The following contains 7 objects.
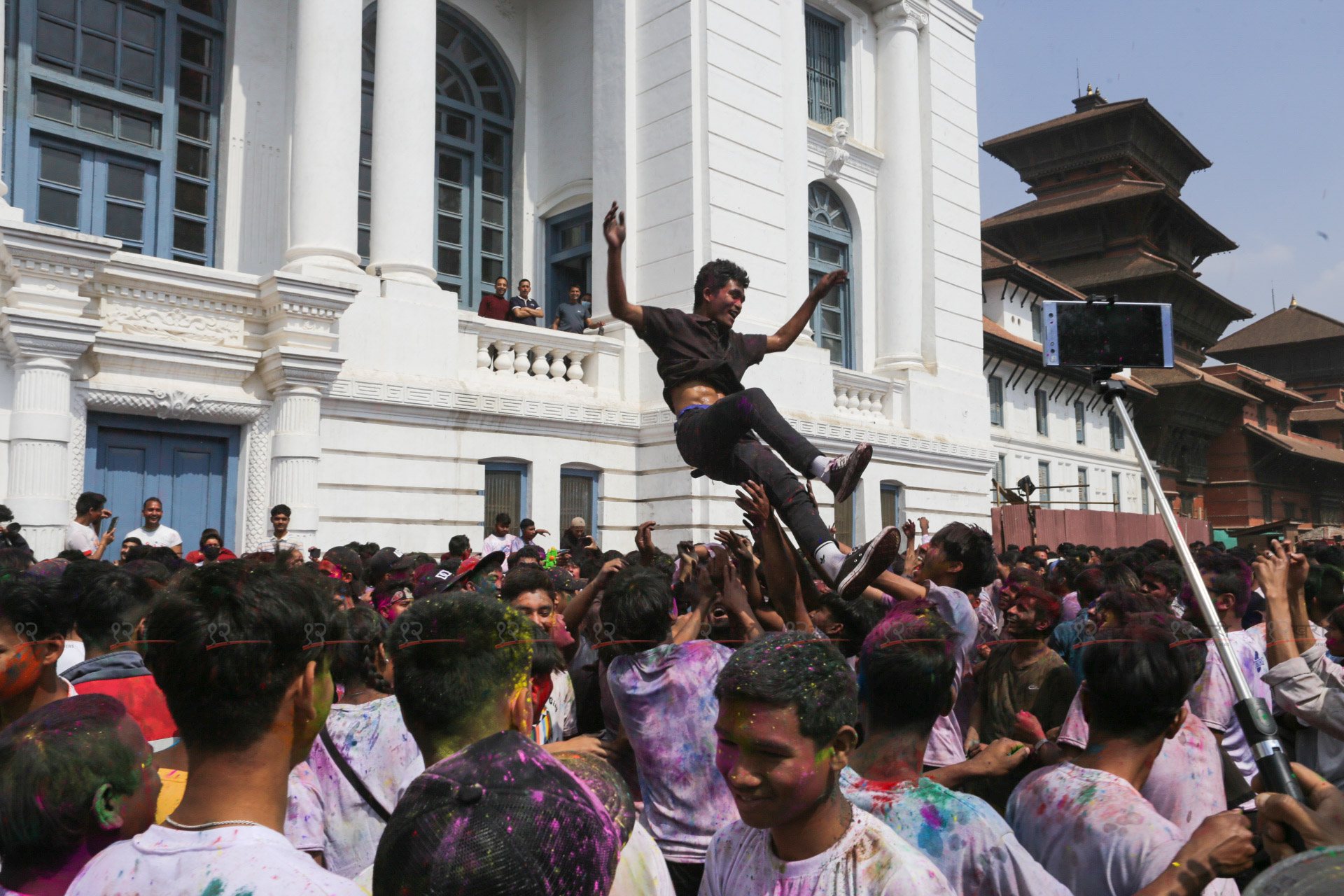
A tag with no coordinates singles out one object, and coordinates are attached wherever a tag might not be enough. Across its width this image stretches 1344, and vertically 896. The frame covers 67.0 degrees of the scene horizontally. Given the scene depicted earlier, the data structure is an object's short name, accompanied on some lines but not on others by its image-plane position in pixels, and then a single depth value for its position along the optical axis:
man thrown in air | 5.36
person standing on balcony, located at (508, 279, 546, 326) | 15.13
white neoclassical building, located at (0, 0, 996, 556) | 11.30
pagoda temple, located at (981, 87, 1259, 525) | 40.81
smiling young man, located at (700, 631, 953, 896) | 2.17
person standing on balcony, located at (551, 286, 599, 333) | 15.66
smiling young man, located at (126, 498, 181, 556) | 10.10
